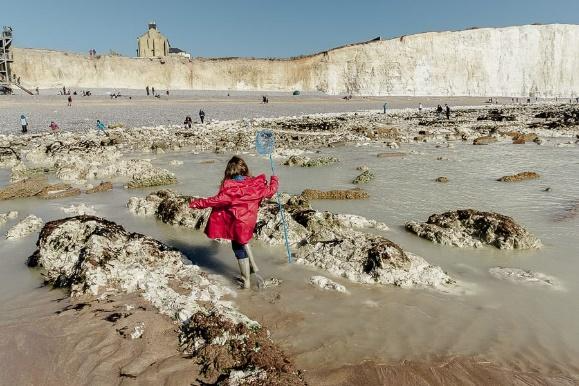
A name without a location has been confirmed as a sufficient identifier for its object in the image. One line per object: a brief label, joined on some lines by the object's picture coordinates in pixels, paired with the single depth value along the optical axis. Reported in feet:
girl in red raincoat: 18.33
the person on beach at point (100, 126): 98.72
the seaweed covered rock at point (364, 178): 43.87
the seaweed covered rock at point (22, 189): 37.27
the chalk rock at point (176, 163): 57.77
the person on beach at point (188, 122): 105.57
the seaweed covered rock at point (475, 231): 23.85
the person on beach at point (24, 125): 96.99
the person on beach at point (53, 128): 98.22
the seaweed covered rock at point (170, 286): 12.84
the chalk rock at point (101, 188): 40.43
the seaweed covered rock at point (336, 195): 36.83
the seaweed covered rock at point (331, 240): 19.61
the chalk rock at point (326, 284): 18.70
